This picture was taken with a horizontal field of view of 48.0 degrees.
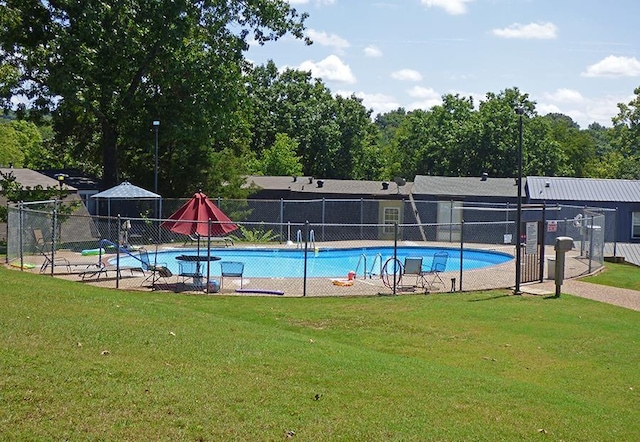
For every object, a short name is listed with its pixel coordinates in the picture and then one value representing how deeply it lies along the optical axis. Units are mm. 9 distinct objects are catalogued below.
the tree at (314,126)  56312
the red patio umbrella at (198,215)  21062
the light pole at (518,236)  18922
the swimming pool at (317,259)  26500
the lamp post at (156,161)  31586
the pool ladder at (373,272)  22561
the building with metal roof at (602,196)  36531
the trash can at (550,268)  22734
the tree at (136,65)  29453
